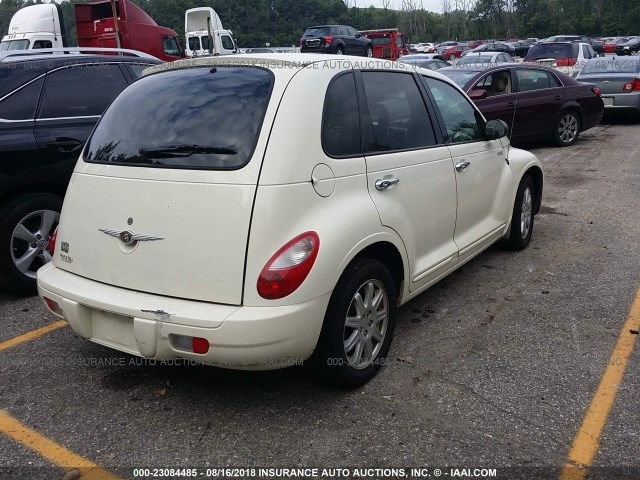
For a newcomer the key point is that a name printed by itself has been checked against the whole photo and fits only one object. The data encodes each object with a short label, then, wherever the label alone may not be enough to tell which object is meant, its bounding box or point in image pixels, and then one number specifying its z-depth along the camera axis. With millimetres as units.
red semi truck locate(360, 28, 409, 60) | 32250
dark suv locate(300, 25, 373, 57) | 29250
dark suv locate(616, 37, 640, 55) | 38100
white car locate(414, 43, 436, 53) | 54397
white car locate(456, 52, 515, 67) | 18266
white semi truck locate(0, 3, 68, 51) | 17359
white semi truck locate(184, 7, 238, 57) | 23766
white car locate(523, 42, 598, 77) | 19400
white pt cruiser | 2740
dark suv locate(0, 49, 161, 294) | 4504
